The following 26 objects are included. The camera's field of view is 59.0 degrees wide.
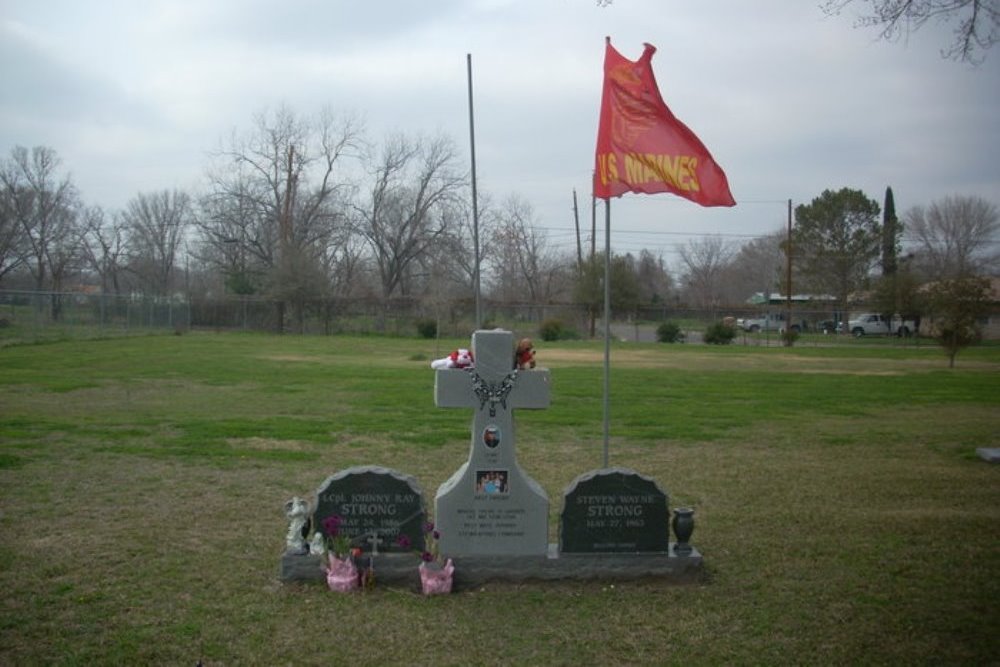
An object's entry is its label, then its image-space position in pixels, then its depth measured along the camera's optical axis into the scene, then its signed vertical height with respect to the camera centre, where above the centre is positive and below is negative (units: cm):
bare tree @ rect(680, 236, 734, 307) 8981 +398
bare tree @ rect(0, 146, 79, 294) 5194 +594
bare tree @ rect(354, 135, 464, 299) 6084 +620
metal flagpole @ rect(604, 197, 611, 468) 705 +10
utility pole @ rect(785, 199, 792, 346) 4790 +73
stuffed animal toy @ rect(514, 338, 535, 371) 671 -31
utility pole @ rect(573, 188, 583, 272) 5559 +412
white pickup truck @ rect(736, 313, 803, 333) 6098 -69
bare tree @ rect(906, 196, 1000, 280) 6750 +559
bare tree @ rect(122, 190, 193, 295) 7106 +609
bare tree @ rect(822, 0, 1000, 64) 945 +314
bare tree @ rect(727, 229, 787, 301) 9088 +485
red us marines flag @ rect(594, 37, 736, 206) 721 +135
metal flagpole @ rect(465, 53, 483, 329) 664 +81
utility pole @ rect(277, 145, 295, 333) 5679 +670
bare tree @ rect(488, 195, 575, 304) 6919 +360
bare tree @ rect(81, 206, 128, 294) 6631 +445
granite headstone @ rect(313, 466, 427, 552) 633 -138
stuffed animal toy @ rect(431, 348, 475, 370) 668 -34
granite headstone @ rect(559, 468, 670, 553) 637 -143
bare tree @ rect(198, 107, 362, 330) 5816 +625
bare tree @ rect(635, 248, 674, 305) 8112 +380
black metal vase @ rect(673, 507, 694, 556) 640 -155
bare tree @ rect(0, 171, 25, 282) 5023 +483
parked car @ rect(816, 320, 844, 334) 5922 -92
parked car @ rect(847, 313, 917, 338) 5634 -79
